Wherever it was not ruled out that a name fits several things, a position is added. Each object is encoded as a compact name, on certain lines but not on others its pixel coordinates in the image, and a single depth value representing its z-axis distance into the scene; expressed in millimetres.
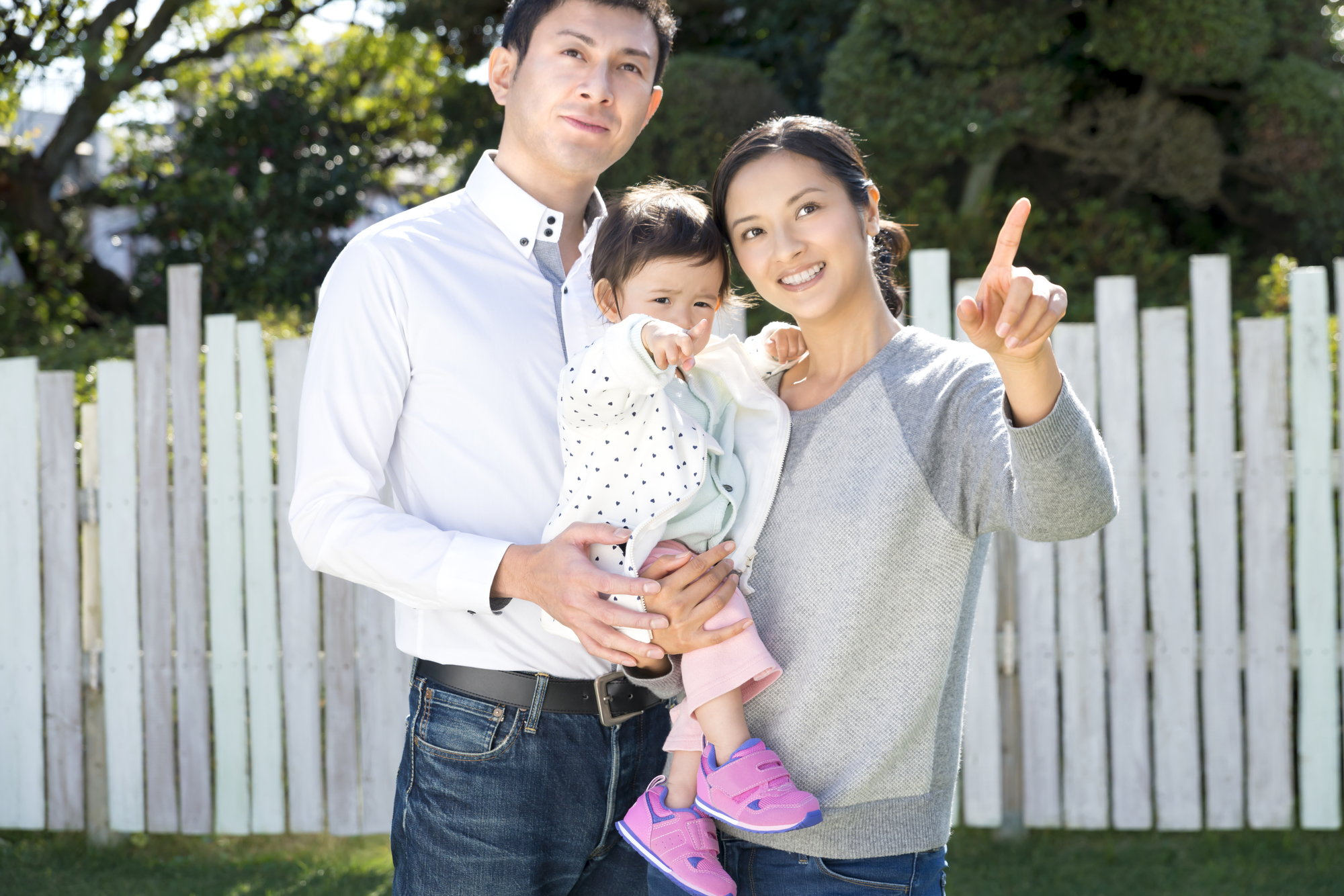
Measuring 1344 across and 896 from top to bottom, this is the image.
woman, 1734
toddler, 1774
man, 1881
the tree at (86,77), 8320
